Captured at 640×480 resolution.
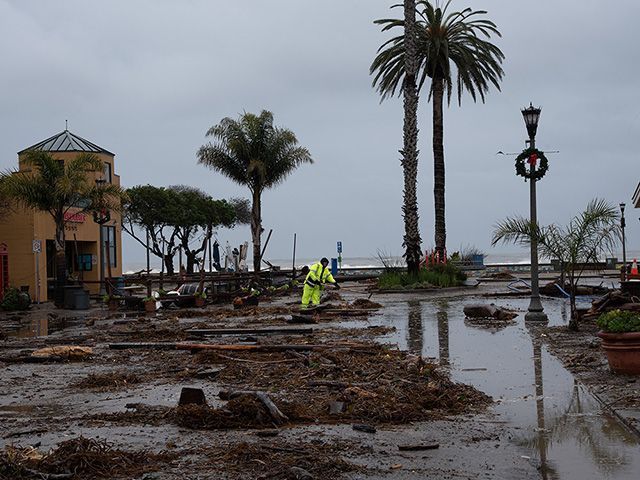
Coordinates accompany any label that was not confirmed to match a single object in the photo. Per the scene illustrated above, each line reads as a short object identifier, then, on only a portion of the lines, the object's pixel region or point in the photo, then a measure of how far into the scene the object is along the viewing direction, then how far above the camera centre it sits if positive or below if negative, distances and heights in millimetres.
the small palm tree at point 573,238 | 16234 +458
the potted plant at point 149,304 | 28141 -1086
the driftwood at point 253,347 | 14031 -1309
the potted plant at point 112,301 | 30734 -1051
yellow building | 37250 +1508
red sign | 40656 +2666
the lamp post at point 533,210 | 18375 +1101
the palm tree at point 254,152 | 51594 +6963
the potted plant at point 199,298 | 30119 -990
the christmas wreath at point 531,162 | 19109 +2215
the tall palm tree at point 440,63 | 40188 +9648
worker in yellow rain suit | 24406 -398
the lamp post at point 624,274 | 28641 -453
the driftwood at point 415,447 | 7098 -1496
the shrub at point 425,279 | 32719 -547
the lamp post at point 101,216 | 36250 +2370
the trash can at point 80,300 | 32188 -1049
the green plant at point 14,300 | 32031 -997
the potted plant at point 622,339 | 10258 -925
